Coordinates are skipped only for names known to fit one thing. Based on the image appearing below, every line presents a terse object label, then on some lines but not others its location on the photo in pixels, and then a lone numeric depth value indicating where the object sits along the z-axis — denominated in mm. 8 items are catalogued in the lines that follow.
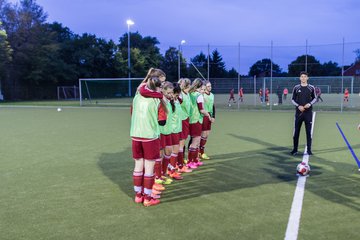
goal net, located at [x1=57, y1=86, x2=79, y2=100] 48488
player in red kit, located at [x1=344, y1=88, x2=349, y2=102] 26064
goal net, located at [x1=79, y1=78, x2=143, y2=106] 34022
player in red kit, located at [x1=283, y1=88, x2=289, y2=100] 28962
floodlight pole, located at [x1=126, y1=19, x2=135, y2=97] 41531
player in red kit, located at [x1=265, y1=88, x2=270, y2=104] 28144
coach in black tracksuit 8500
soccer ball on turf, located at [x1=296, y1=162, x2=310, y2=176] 6598
